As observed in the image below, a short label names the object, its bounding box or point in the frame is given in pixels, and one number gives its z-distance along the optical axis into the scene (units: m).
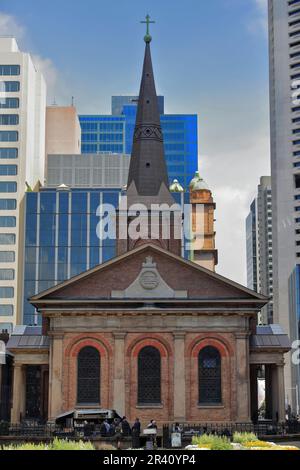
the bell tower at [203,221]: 121.88
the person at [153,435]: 38.79
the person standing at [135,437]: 39.84
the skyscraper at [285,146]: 150.12
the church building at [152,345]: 53.28
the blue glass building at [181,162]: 195.75
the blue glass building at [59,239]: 125.56
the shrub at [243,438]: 32.46
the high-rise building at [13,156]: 124.50
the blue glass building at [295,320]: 134.75
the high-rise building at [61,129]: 147.38
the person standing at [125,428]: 43.47
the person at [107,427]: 42.39
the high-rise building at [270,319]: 191.34
